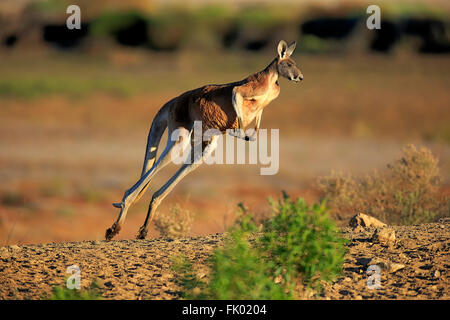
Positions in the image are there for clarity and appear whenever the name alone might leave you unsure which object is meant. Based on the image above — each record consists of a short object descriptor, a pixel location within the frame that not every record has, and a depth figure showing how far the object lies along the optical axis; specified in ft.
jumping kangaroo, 49.78
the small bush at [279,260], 37.78
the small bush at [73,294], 38.40
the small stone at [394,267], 45.11
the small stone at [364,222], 58.29
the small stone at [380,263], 45.37
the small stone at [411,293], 41.88
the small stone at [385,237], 50.49
